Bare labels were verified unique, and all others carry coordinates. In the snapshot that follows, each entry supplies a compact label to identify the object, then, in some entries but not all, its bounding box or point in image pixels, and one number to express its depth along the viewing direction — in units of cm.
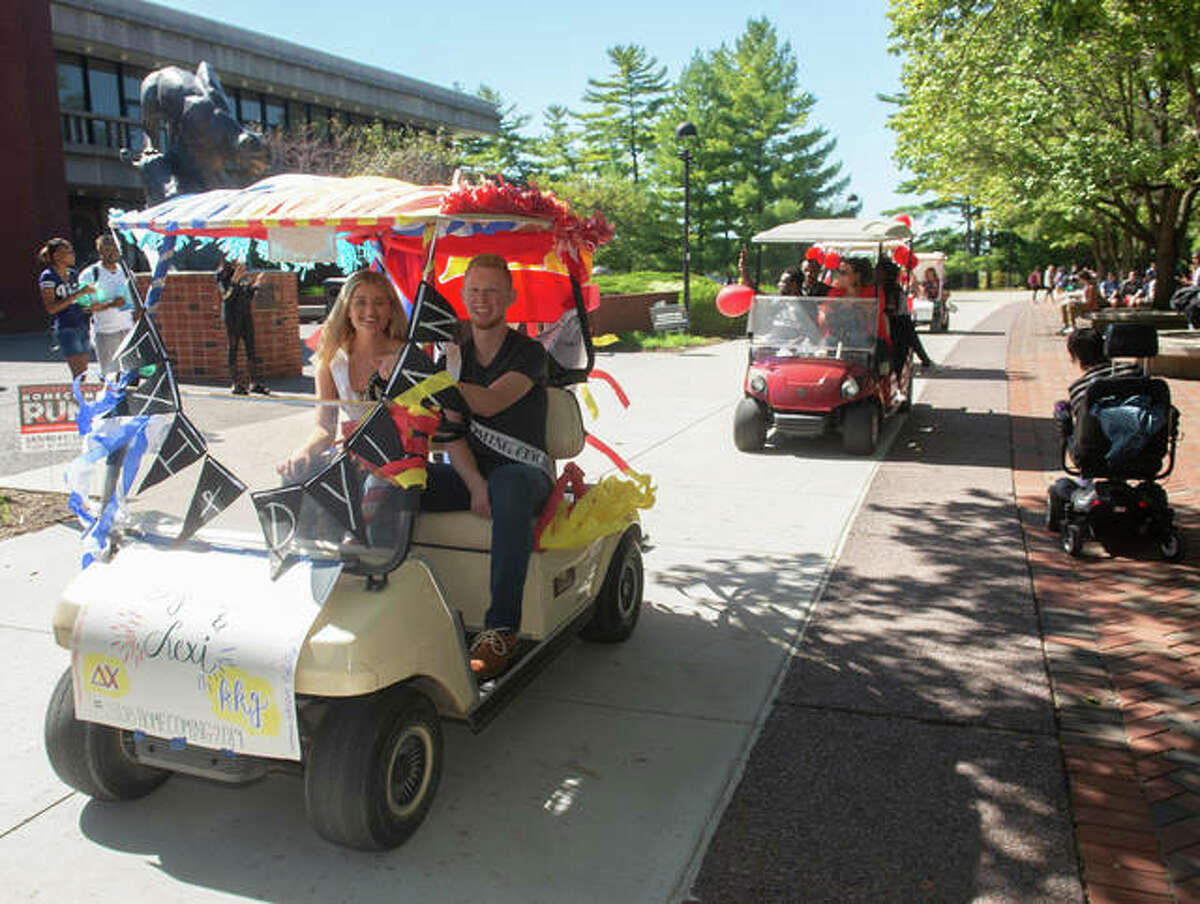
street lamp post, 1900
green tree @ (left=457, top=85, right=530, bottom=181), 4600
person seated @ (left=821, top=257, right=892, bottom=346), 922
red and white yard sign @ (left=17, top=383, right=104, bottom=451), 671
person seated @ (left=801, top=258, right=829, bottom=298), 977
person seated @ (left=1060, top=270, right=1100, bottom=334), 2503
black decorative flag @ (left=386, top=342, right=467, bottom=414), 312
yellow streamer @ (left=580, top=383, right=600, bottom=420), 459
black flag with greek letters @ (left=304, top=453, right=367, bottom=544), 304
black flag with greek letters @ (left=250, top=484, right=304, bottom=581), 307
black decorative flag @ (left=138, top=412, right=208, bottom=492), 336
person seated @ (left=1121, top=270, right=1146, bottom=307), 2936
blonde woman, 403
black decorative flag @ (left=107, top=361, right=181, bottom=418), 344
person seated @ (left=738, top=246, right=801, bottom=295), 992
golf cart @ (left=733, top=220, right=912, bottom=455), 883
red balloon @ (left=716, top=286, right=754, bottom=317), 905
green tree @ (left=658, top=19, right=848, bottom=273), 4753
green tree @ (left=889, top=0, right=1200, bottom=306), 1488
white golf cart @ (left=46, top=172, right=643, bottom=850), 284
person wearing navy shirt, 880
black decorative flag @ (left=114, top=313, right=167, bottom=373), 349
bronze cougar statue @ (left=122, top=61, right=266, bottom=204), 1423
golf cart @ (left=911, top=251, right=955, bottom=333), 2438
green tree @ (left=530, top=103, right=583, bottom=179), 5559
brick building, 2055
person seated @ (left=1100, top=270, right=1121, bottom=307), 3525
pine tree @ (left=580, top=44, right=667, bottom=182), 5709
